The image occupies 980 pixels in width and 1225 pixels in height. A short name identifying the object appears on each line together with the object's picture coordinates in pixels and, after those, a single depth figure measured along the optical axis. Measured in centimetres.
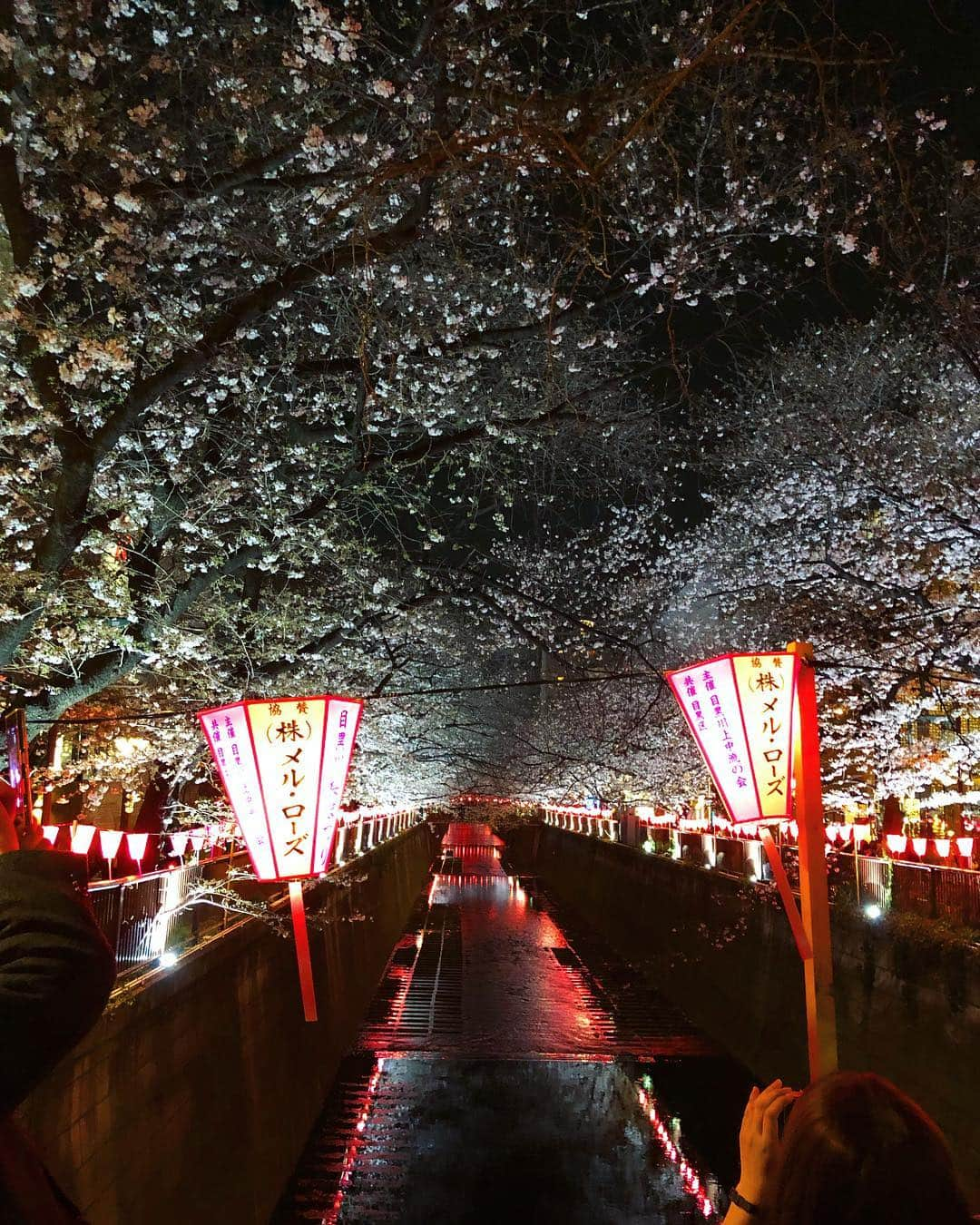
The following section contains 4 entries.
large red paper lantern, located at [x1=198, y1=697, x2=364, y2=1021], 674
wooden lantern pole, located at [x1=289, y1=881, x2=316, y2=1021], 607
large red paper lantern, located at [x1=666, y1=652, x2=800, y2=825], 759
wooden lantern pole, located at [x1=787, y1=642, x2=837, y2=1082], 624
